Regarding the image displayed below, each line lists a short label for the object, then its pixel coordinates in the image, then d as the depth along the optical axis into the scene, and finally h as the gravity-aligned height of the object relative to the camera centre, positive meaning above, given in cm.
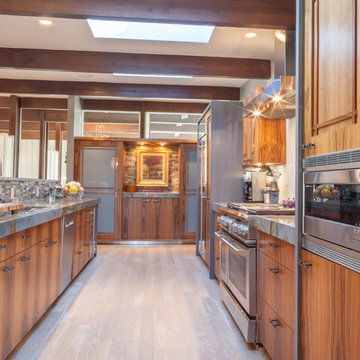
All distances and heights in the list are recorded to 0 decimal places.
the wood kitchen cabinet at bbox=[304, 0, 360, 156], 116 +47
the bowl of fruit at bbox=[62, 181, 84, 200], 418 -6
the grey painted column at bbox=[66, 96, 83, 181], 585 +116
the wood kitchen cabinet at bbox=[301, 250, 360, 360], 109 -48
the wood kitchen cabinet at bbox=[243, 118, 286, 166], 346 +53
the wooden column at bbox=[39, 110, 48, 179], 694 +89
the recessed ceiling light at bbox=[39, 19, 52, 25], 345 +184
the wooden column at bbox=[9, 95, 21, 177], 657 +129
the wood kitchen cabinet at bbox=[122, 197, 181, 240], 587 -61
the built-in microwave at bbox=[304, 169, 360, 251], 111 -7
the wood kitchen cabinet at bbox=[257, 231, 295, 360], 161 -61
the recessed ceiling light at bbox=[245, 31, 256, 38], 365 +182
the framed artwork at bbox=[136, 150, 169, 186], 642 +40
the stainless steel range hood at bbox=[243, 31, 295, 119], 240 +82
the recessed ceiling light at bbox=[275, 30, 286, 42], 307 +156
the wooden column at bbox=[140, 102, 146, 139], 666 +148
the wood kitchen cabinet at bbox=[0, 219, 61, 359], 175 -65
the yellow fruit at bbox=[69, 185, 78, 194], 418 -4
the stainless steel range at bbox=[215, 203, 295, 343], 212 -58
